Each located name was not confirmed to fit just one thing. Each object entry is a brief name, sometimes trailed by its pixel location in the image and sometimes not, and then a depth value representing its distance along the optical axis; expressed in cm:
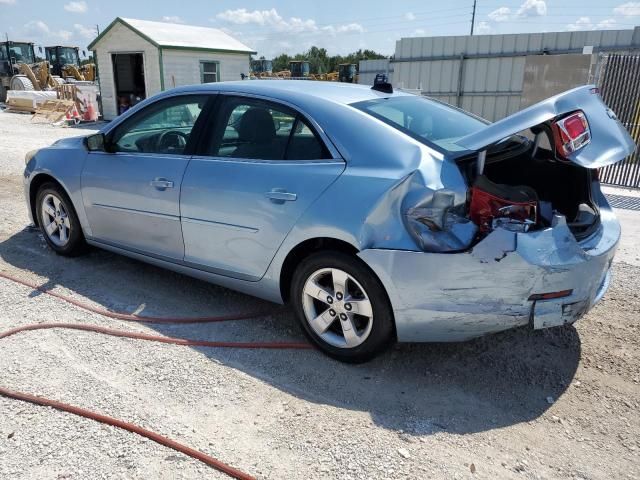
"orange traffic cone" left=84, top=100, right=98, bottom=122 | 2064
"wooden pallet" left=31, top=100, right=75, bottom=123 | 2098
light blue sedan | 286
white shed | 1806
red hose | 254
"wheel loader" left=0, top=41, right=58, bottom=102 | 2740
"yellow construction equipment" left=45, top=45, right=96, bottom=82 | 3638
